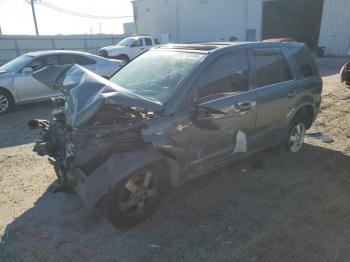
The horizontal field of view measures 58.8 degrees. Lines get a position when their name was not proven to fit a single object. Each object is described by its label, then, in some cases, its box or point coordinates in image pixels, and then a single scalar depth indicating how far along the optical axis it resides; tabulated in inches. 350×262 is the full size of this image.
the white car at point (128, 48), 743.1
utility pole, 1274.6
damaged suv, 115.4
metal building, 816.3
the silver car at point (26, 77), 311.3
